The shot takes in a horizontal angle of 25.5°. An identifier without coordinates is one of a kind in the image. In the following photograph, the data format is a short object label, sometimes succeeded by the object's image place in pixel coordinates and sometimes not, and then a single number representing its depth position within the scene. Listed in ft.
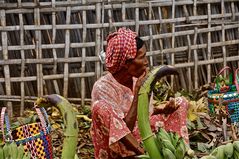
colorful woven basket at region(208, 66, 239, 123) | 15.74
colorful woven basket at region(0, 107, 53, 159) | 12.36
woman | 9.37
